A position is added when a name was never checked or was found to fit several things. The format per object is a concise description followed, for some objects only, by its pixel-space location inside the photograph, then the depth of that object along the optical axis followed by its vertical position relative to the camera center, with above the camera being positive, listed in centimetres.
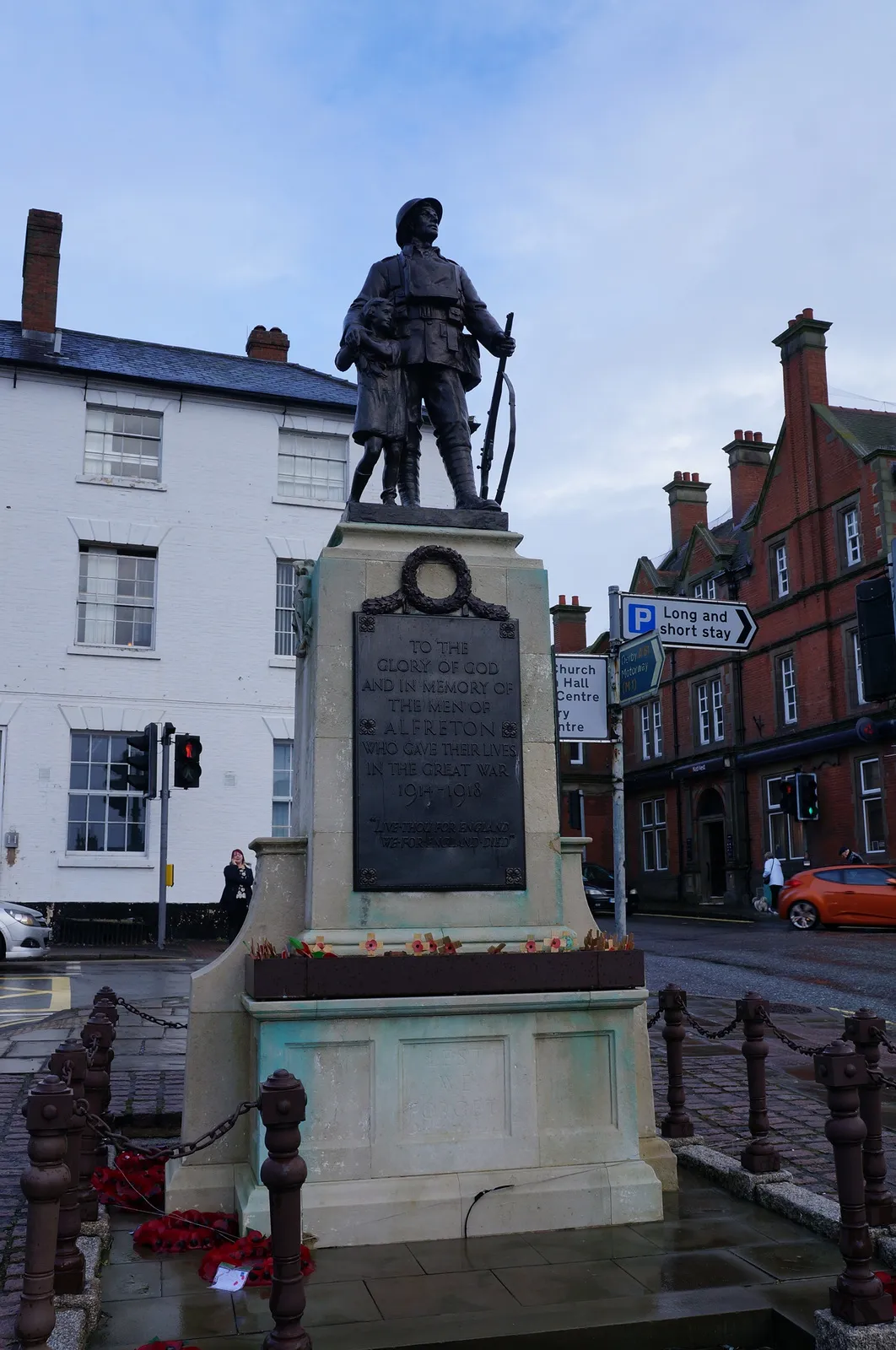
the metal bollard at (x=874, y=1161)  509 -128
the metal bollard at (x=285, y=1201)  373 -105
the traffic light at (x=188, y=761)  1900 +183
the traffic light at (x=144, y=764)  1866 +177
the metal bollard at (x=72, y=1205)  430 -122
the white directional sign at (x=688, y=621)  851 +181
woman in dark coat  1953 -29
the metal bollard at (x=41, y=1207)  360 -102
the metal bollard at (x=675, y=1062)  673 -110
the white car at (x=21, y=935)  1661 -82
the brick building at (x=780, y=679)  3275 +611
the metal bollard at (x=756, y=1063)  595 -102
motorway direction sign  795 +137
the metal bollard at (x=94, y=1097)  517 -104
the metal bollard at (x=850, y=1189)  400 -114
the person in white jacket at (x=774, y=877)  3291 -23
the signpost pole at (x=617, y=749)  761 +79
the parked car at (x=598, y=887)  3297 -47
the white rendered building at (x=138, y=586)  2173 +558
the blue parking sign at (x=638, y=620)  852 +179
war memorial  518 -37
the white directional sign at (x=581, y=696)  815 +120
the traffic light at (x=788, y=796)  3234 +196
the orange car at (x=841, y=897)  2411 -60
